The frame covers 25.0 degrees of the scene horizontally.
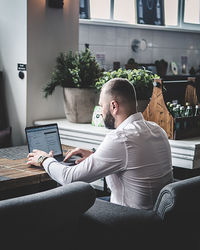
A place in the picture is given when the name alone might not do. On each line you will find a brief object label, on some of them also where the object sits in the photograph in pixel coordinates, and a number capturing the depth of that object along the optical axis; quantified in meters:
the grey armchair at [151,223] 2.04
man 2.28
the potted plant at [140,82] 3.50
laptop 2.82
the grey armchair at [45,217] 1.61
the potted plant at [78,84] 3.72
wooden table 2.40
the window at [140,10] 6.30
